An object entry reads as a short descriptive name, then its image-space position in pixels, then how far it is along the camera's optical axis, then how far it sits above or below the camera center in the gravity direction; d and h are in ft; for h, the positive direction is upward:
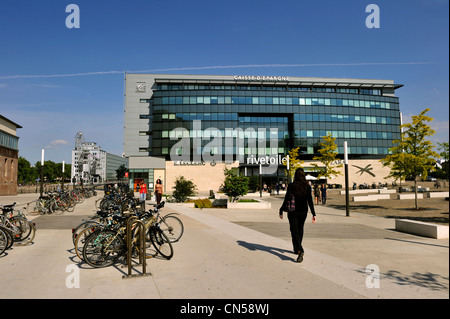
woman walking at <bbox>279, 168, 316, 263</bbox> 21.75 -2.66
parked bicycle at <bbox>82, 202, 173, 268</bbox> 20.04 -4.99
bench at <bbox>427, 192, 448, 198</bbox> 86.27 -6.42
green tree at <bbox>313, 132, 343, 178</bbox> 118.00 +8.74
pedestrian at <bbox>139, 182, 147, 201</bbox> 61.84 -3.60
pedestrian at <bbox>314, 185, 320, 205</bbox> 80.94 -5.65
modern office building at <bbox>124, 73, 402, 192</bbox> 199.21 +38.50
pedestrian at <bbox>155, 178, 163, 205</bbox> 56.59 -3.17
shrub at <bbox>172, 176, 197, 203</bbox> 75.61 -4.38
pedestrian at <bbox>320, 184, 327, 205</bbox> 76.99 -5.22
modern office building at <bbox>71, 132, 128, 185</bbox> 443.73 +17.10
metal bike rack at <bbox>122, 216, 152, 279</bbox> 17.68 -4.63
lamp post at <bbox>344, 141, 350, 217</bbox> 52.31 +2.46
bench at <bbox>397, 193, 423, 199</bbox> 87.34 -6.77
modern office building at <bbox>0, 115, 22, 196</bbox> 105.50 +6.96
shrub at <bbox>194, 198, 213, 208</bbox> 64.80 -6.72
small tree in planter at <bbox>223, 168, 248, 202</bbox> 67.46 -2.56
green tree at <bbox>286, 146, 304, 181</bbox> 137.30 +5.83
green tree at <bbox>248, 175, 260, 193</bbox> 142.41 -4.83
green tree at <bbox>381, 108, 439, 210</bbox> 56.03 +4.34
